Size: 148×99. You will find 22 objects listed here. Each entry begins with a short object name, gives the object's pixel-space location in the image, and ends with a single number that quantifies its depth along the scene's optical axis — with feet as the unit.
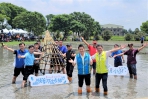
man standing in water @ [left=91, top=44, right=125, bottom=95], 18.40
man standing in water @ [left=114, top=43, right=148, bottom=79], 25.56
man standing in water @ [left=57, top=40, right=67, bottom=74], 27.51
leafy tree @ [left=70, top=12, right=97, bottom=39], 187.06
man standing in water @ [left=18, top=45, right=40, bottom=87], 21.45
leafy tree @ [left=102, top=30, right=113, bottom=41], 146.47
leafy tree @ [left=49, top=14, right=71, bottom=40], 176.21
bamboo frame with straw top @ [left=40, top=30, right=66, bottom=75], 26.76
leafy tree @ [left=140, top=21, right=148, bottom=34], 206.54
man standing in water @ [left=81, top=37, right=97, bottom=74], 26.08
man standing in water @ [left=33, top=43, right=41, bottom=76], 25.43
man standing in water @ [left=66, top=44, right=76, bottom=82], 24.14
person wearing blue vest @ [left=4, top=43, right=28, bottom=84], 21.84
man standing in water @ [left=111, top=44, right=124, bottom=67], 28.42
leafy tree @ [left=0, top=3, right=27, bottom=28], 179.92
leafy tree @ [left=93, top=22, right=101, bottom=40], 173.16
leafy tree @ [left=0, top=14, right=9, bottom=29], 118.59
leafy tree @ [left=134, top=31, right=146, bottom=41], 132.34
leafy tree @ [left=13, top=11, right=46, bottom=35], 150.41
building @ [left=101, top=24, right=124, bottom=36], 412.07
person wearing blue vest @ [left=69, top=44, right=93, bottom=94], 18.36
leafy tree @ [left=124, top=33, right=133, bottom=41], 137.79
